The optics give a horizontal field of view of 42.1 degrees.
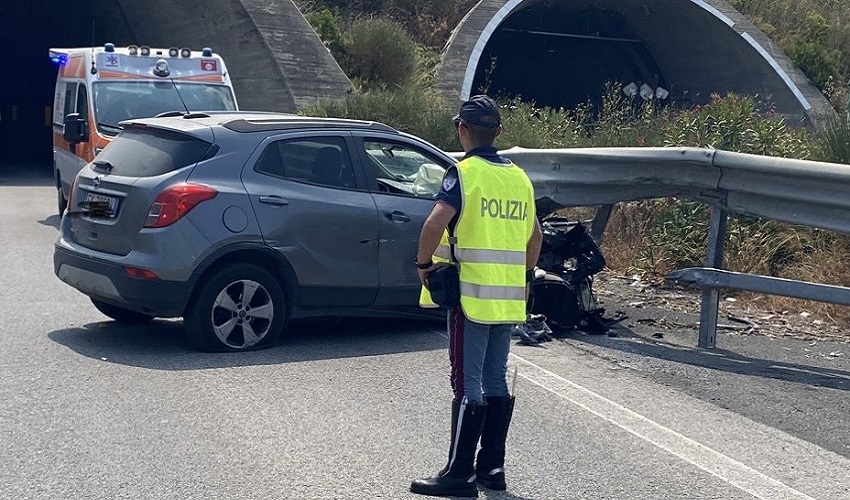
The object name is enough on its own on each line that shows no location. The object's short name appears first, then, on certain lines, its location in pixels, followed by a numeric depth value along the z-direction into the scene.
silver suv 8.06
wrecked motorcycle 9.29
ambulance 15.02
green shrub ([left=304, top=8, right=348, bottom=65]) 28.06
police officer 5.36
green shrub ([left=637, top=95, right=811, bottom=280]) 10.99
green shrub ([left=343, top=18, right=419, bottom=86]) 27.23
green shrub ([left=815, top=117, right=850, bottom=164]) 11.30
